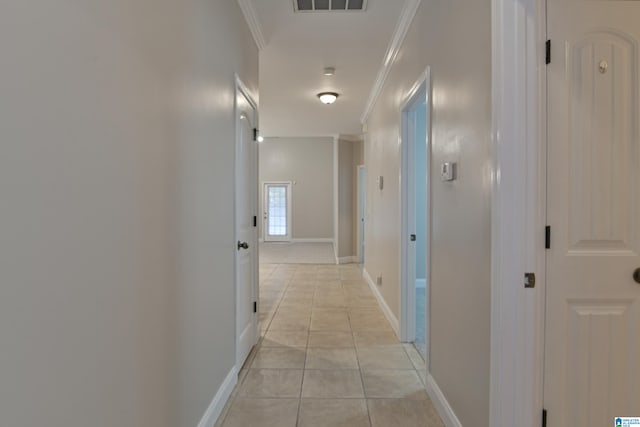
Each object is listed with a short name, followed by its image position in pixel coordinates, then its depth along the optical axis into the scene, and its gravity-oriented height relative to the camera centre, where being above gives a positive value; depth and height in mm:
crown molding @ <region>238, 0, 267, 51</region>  2588 +1540
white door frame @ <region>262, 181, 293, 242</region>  9969 -194
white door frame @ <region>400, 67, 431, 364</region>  3174 -222
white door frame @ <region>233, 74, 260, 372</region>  2422 +182
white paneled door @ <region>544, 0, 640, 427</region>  1328 -31
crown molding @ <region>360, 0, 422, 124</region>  2641 +1539
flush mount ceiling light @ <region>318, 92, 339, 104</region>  4805 +1551
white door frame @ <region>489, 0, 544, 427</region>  1342 +25
